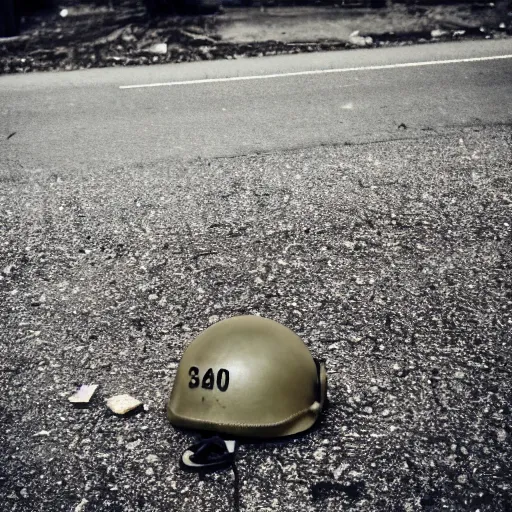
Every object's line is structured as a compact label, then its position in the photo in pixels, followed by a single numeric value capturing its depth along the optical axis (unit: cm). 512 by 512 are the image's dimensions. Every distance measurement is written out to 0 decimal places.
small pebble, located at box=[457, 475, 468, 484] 260
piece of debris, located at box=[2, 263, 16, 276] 418
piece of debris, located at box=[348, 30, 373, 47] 1013
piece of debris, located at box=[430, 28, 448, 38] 1043
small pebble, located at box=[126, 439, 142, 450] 284
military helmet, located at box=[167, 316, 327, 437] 267
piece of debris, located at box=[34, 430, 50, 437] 293
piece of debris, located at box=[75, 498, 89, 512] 256
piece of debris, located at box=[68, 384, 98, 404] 311
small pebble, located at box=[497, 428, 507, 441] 279
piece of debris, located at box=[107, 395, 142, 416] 303
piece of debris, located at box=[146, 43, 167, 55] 995
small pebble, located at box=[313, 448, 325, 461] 273
